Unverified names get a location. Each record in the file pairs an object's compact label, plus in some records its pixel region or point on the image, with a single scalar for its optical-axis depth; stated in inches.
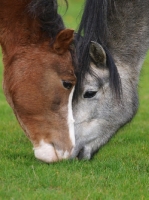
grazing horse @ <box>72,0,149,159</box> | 558.6
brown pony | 526.9
